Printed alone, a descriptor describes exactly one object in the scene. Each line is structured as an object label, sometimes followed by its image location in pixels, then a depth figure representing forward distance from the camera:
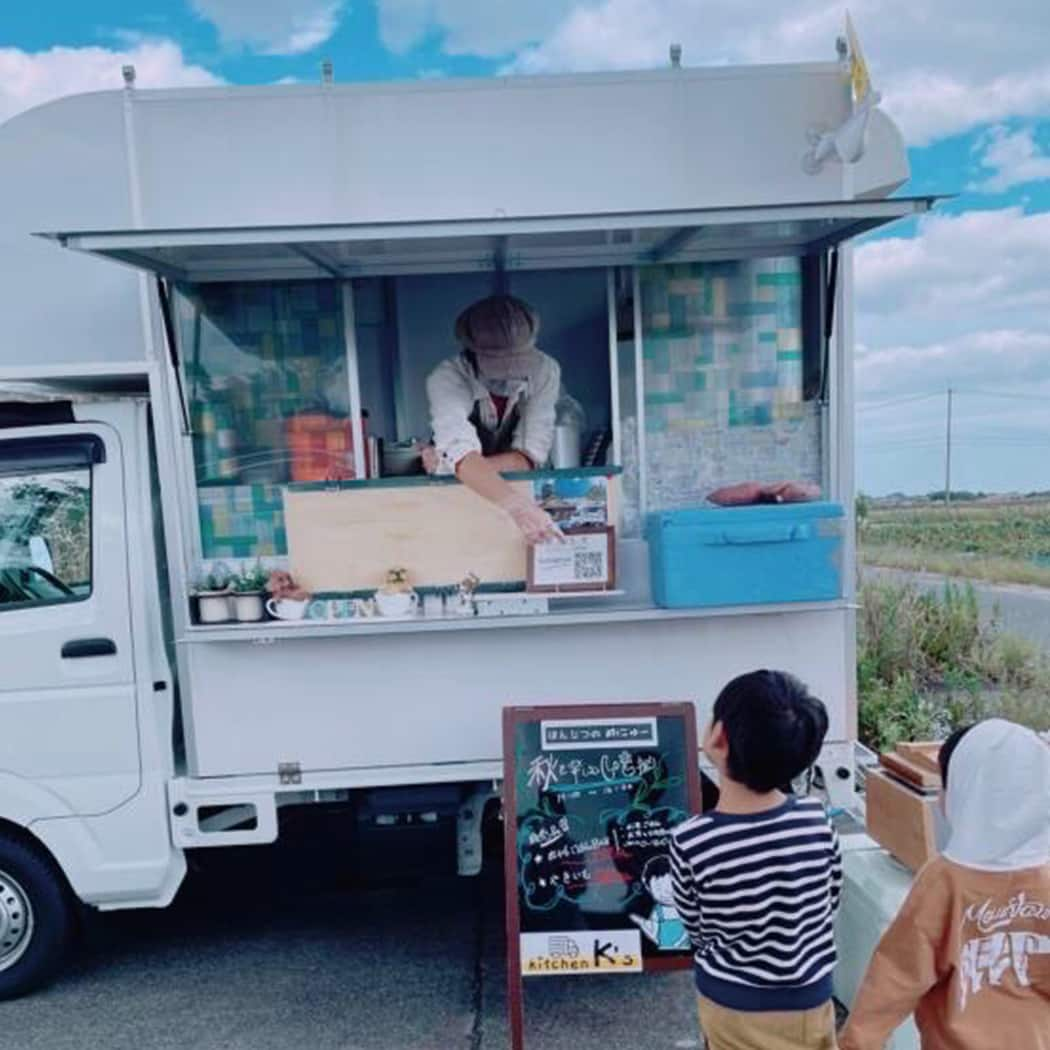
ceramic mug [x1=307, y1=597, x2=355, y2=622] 3.06
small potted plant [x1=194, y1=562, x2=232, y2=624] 3.03
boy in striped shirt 1.86
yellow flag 2.95
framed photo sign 3.07
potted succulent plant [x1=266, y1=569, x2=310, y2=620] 3.03
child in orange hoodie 1.80
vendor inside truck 3.35
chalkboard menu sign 2.94
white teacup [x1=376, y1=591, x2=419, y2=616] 3.04
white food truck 3.05
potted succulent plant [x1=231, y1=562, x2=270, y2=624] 3.03
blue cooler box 2.96
